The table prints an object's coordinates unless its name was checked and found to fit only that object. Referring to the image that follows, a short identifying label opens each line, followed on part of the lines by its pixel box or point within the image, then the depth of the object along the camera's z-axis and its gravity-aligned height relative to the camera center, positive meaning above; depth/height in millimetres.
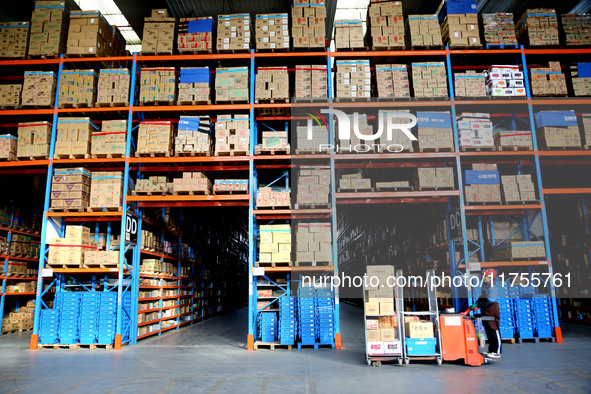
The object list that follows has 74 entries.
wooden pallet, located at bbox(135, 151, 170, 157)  10608 +3054
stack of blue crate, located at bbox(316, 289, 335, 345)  9828 -963
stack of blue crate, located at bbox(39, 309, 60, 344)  10164 -1018
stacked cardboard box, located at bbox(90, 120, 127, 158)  10727 +3470
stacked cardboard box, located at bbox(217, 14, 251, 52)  11273 +6325
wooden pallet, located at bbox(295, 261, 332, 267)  10016 +337
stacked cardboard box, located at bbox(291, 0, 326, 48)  11289 +6553
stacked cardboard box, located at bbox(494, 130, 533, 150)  10906 +3347
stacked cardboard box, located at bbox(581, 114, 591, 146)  11016 +3635
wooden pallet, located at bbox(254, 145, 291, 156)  10617 +3086
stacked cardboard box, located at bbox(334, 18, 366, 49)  11430 +6313
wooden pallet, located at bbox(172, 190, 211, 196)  10464 +2101
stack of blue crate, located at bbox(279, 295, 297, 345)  9820 -993
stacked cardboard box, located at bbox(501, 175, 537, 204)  10742 +2106
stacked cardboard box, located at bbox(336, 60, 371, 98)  11126 +5036
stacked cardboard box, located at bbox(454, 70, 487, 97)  11180 +4856
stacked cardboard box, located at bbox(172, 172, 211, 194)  10414 +2259
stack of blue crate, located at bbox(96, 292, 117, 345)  10102 -863
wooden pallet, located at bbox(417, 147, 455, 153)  10836 +3127
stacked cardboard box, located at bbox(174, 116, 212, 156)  10641 +3458
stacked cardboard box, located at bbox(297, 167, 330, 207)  10344 +2142
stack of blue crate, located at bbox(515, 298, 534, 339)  10242 -995
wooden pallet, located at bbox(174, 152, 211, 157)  10641 +3042
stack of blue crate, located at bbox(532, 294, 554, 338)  10211 -998
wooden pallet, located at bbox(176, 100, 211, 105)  10930 +4408
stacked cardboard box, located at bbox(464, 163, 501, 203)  10727 +2221
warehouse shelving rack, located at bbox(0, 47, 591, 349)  10477 +2936
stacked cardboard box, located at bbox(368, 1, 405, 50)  11424 +6574
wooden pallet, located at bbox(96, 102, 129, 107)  10969 +4397
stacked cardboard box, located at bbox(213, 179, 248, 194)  10531 +2220
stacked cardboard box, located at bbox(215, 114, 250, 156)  10617 +3463
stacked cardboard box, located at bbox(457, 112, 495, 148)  10906 +3585
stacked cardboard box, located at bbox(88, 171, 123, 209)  10461 +2185
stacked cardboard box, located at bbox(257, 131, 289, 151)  10609 +3303
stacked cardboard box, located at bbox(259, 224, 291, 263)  10062 +792
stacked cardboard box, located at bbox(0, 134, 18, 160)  10727 +3305
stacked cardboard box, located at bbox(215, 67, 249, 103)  10961 +4855
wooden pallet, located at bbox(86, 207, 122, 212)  10500 +1731
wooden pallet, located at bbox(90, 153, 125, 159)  10719 +3065
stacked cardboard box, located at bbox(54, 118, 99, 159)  10664 +3500
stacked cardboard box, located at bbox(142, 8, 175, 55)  11305 +6346
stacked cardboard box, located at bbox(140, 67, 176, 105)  10992 +4897
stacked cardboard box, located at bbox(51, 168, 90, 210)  10414 +2202
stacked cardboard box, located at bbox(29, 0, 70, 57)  11227 +6466
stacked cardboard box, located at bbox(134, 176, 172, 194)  10562 +2280
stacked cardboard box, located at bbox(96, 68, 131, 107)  10961 +4807
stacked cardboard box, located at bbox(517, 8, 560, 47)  11453 +6444
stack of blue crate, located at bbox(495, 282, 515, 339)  10242 -1025
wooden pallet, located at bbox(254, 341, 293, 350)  9875 -1465
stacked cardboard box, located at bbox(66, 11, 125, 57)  11195 +6334
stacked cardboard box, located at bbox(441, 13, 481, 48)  11414 +6370
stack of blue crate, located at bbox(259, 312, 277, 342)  10008 -1052
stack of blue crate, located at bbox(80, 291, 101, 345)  10133 -859
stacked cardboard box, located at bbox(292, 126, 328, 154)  10641 +3333
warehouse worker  7711 -809
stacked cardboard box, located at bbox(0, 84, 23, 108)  11047 +4684
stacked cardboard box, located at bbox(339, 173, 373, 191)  10617 +2250
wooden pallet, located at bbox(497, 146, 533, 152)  10937 +3131
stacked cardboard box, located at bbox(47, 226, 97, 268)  10195 +763
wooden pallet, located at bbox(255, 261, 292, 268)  10062 +354
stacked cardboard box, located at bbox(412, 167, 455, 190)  10747 +2386
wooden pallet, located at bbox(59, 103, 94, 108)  10946 +4387
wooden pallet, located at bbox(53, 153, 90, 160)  10657 +3043
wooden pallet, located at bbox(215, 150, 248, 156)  10625 +3044
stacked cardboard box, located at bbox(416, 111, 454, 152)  10805 +3541
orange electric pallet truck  7617 -1102
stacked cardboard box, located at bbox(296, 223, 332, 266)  10016 +799
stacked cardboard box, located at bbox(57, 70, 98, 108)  10953 +4839
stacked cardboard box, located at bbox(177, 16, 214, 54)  11305 +6246
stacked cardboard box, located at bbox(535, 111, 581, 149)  10960 +3611
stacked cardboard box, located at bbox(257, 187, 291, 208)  10336 +1868
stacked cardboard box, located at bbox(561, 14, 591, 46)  11477 +6381
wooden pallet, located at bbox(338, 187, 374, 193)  10656 +2121
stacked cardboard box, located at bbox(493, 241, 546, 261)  10508 +579
